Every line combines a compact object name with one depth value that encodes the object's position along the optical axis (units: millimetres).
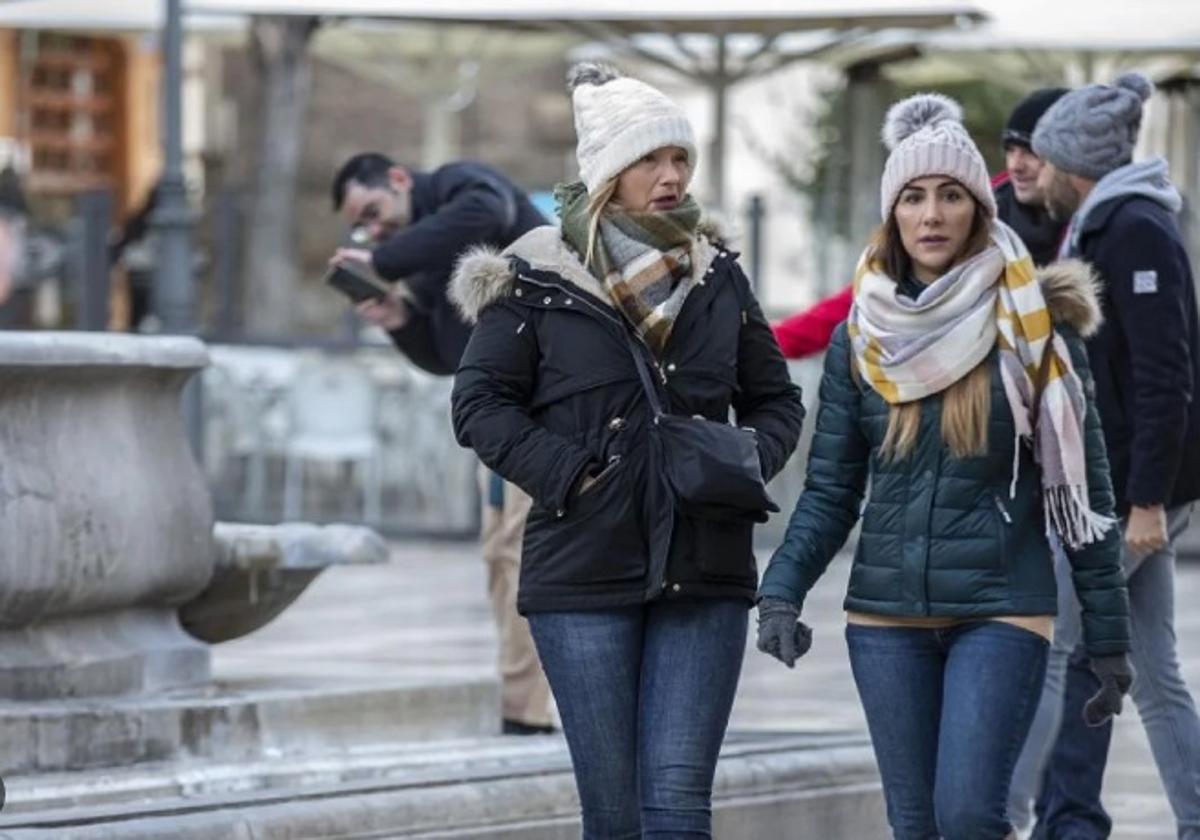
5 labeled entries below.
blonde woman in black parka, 11609
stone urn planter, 16437
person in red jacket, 15906
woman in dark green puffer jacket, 12039
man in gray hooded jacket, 14656
